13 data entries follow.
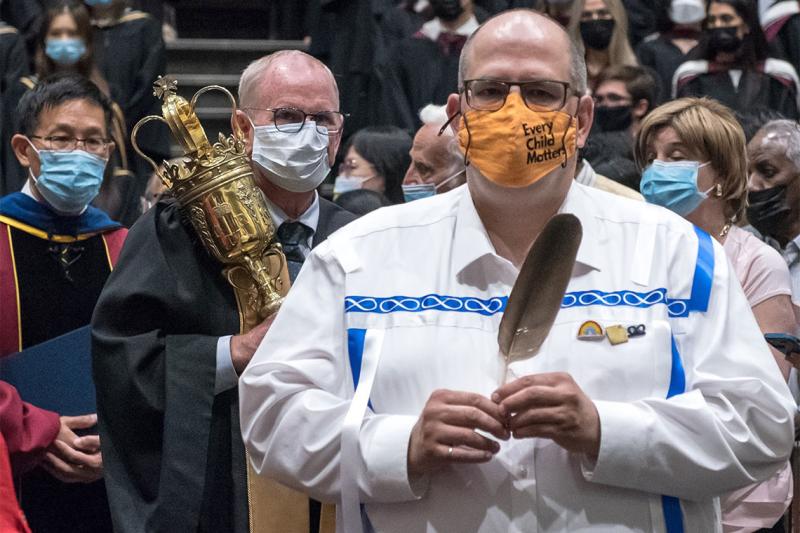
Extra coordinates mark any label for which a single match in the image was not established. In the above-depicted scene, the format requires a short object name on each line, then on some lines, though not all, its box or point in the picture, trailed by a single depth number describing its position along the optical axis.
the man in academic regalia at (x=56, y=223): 5.42
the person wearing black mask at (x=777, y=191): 5.70
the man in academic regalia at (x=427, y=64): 9.85
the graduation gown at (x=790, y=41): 10.28
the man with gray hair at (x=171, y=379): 4.30
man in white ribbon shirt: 2.94
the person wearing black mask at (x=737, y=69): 9.09
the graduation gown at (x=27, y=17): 10.51
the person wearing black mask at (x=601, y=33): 9.13
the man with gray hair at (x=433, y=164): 6.24
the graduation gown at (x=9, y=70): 9.82
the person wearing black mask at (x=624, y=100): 7.97
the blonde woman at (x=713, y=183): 4.84
